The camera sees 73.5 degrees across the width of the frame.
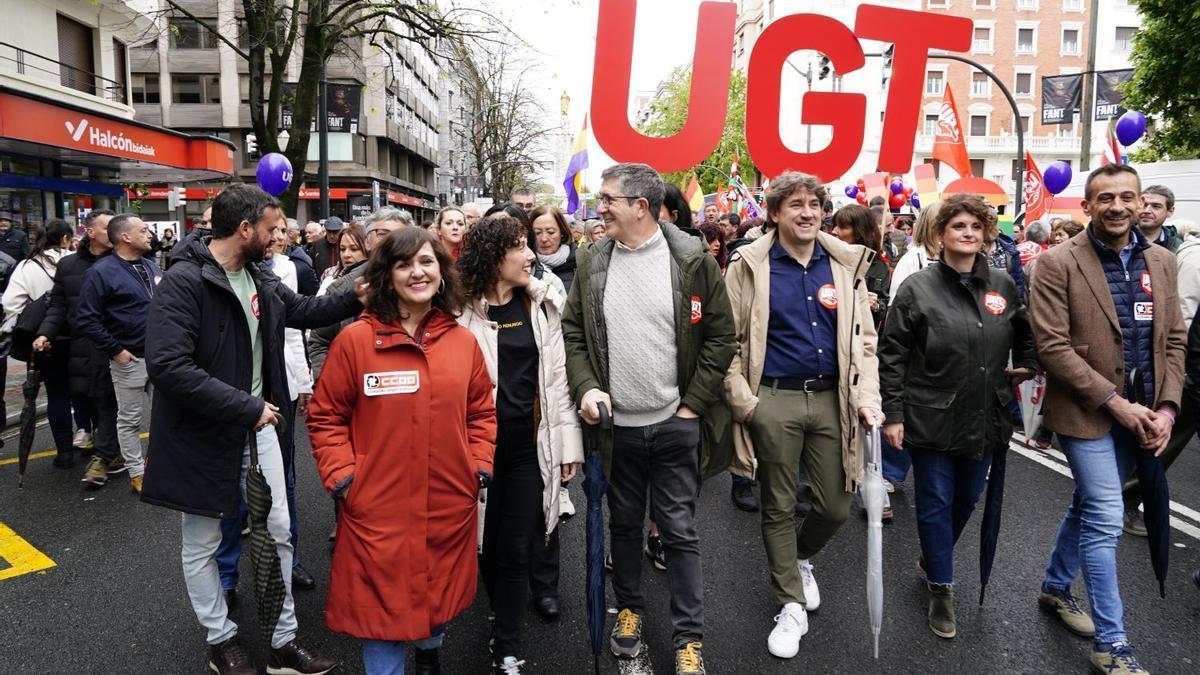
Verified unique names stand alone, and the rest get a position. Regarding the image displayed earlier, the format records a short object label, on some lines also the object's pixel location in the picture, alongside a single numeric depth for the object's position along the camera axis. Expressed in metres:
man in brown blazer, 3.36
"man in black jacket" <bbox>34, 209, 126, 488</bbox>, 5.86
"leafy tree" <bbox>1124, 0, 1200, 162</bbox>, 17.92
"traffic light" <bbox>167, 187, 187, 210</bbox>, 26.80
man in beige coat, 3.59
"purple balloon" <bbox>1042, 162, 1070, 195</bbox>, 12.59
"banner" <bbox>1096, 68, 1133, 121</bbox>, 16.50
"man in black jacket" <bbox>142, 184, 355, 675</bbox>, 2.96
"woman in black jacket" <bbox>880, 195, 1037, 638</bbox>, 3.61
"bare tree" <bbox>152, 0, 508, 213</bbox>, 13.99
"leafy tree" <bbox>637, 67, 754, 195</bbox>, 48.69
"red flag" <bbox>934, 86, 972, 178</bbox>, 11.44
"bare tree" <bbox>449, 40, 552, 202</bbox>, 41.28
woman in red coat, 2.66
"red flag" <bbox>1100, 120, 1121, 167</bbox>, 8.77
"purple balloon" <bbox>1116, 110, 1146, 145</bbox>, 10.12
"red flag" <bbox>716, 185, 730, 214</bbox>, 20.44
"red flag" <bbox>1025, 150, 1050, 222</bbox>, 12.95
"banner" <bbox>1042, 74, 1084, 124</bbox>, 17.64
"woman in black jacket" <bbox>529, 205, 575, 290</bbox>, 5.35
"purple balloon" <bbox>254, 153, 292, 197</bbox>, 10.09
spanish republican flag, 9.78
